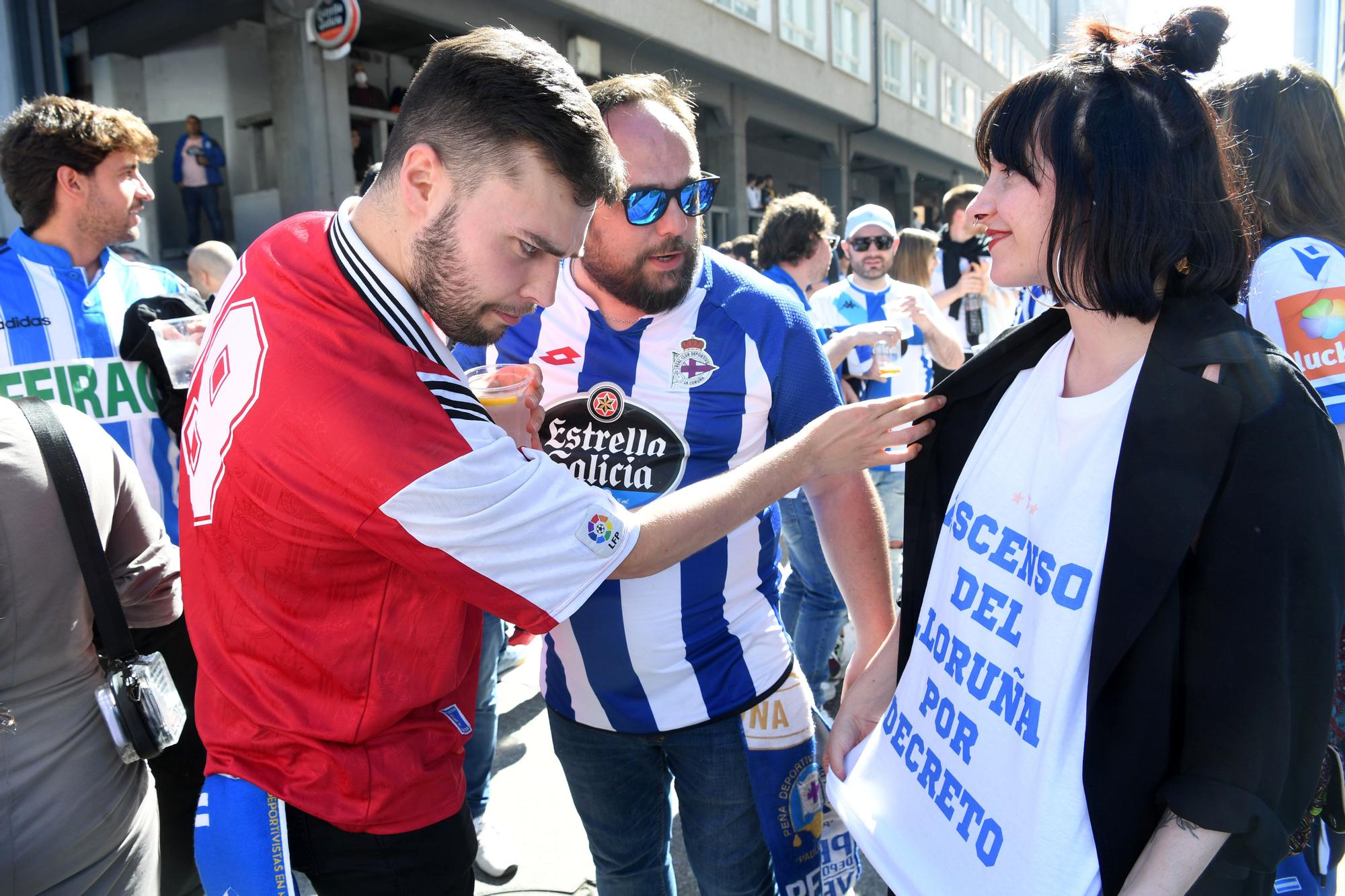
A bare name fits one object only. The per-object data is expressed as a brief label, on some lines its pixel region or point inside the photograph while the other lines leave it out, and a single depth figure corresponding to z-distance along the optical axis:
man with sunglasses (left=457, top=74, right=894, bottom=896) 1.87
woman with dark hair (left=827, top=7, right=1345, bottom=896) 1.03
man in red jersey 1.22
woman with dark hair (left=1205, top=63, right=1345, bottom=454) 1.80
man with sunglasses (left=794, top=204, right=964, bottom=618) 4.26
